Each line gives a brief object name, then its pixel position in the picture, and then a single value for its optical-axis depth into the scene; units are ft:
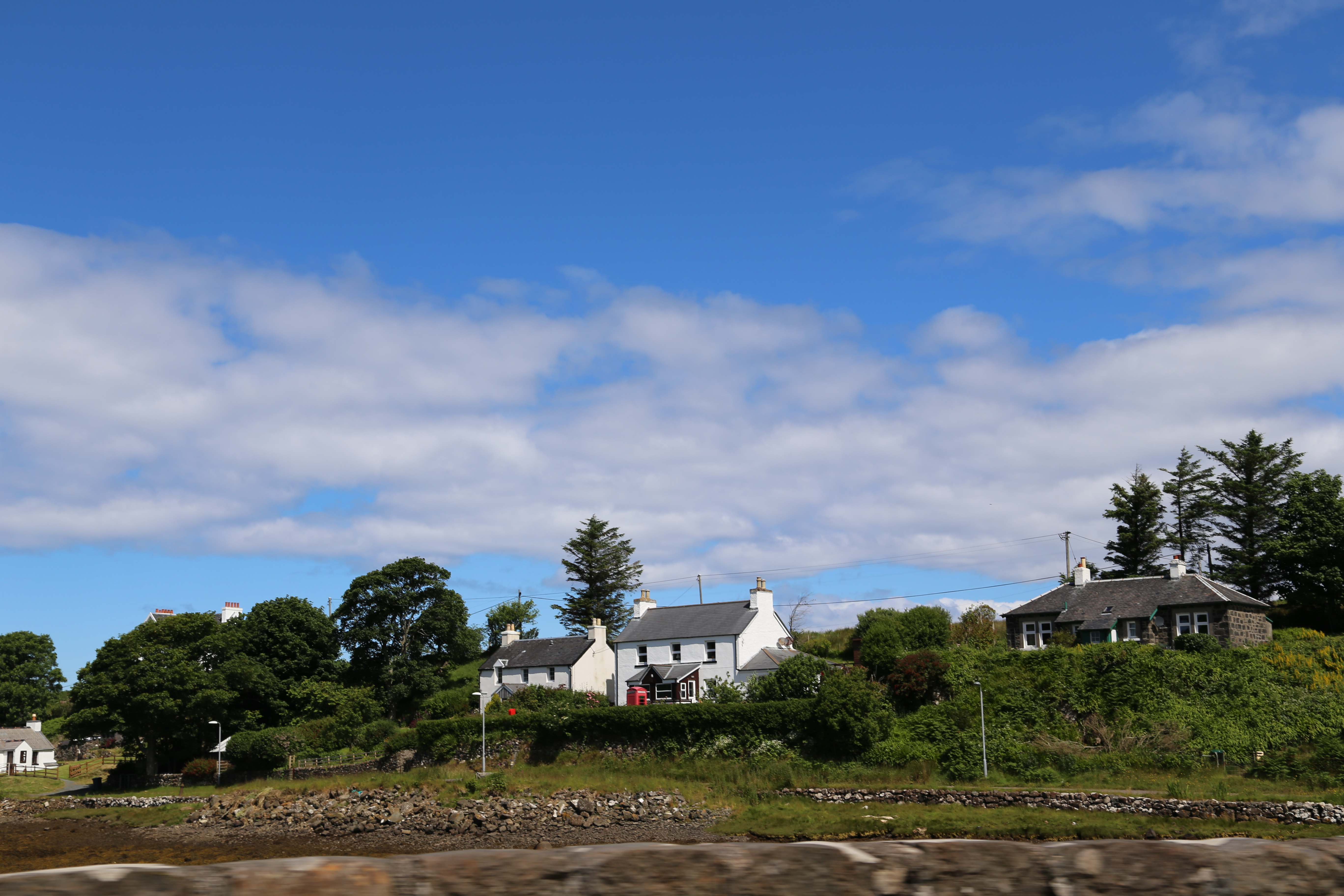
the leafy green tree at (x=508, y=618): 283.18
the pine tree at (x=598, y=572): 291.79
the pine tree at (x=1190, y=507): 214.90
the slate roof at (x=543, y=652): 212.23
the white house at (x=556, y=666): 209.15
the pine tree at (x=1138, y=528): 212.84
